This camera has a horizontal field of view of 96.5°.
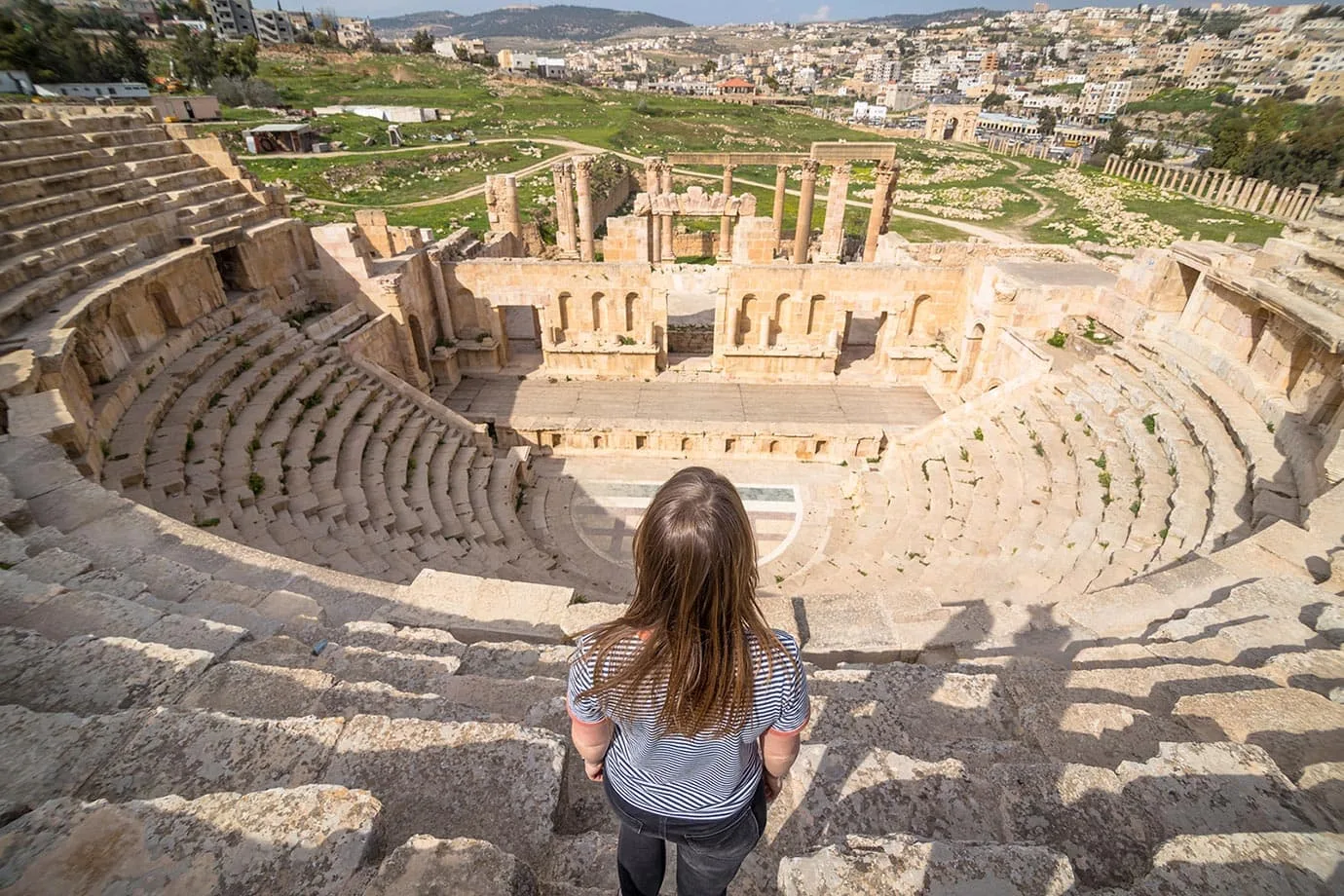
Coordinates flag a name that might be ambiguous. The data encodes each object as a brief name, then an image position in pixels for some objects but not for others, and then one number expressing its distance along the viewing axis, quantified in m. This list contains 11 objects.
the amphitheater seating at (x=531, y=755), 2.15
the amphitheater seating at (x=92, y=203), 9.12
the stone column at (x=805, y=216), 20.06
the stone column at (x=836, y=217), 19.31
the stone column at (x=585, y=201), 18.44
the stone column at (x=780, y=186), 22.63
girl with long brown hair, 1.75
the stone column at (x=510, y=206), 20.05
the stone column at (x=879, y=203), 19.98
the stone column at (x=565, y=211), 21.05
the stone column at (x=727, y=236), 23.42
